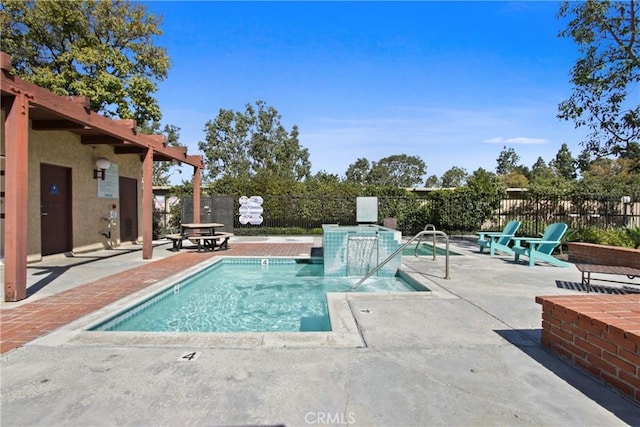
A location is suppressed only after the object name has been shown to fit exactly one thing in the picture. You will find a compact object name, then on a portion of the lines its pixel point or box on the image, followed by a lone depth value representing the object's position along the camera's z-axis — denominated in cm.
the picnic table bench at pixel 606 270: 528
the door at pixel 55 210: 807
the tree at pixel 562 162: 5603
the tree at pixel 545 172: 4647
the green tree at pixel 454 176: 6185
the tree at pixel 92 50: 1277
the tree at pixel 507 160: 7150
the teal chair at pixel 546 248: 768
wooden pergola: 446
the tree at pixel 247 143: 3328
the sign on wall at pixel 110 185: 1016
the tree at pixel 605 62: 832
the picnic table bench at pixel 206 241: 1018
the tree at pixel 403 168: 6775
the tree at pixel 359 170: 6719
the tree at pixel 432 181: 7038
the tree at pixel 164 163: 2928
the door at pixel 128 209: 1139
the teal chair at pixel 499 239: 948
